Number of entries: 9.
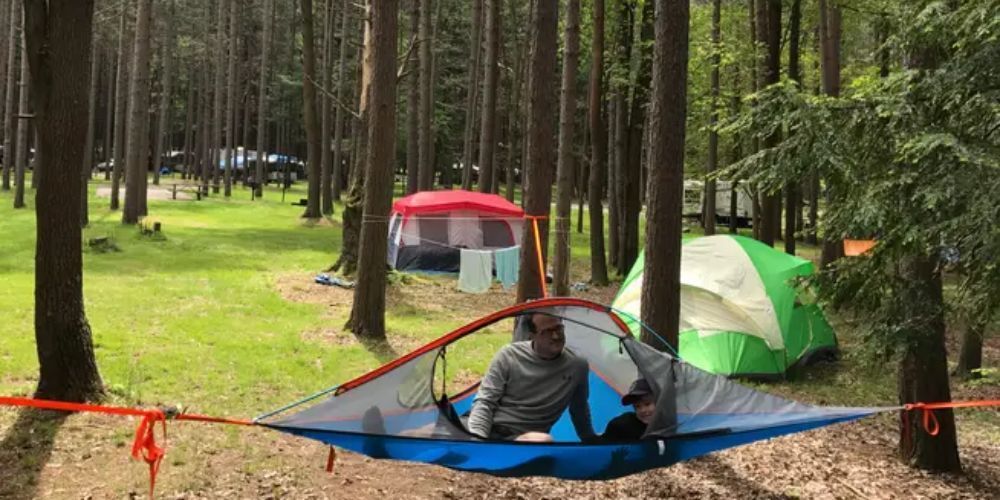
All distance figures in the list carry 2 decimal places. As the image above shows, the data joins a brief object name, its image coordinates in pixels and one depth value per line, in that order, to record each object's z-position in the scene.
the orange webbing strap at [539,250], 9.42
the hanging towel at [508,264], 13.85
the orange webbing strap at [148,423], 3.24
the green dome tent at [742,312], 8.63
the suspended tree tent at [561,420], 3.92
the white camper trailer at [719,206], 30.62
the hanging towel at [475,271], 13.53
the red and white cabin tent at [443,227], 16.08
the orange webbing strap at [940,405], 3.84
